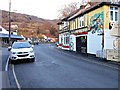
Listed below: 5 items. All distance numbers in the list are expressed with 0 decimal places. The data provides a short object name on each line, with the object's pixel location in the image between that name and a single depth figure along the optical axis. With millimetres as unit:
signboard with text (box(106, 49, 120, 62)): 8414
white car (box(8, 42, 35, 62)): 7833
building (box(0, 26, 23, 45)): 31375
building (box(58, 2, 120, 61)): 11283
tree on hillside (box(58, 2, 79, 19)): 29400
